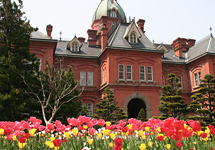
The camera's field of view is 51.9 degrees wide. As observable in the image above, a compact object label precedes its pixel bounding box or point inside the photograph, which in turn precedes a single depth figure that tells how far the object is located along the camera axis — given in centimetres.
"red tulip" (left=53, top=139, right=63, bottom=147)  258
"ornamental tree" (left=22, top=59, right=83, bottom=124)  1407
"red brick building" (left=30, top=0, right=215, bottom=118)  2291
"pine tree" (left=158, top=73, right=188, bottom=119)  1634
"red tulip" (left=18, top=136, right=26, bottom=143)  294
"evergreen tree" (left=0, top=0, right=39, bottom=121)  1247
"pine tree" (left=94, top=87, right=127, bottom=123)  1763
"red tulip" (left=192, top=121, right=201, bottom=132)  312
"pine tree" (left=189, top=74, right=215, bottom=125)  1541
